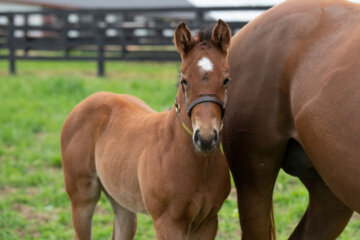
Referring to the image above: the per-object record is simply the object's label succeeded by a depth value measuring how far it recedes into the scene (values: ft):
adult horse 15.39
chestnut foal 16.40
